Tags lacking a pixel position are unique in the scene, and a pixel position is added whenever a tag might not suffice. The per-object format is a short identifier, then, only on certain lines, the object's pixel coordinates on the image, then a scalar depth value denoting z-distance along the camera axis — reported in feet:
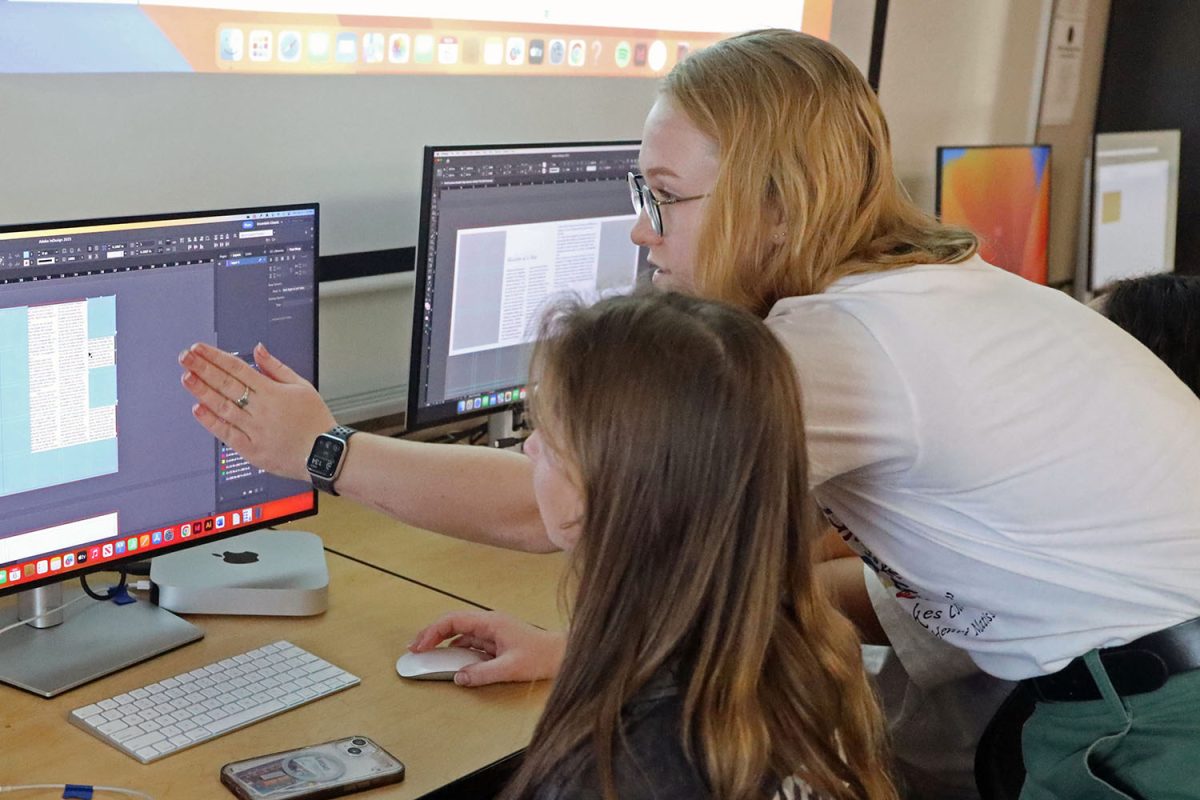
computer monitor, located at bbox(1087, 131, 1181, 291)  11.14
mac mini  4.93
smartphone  3.77
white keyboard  4.04
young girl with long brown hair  3.25
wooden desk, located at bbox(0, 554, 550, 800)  3.87
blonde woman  4.13
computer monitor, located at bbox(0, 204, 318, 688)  4.27
